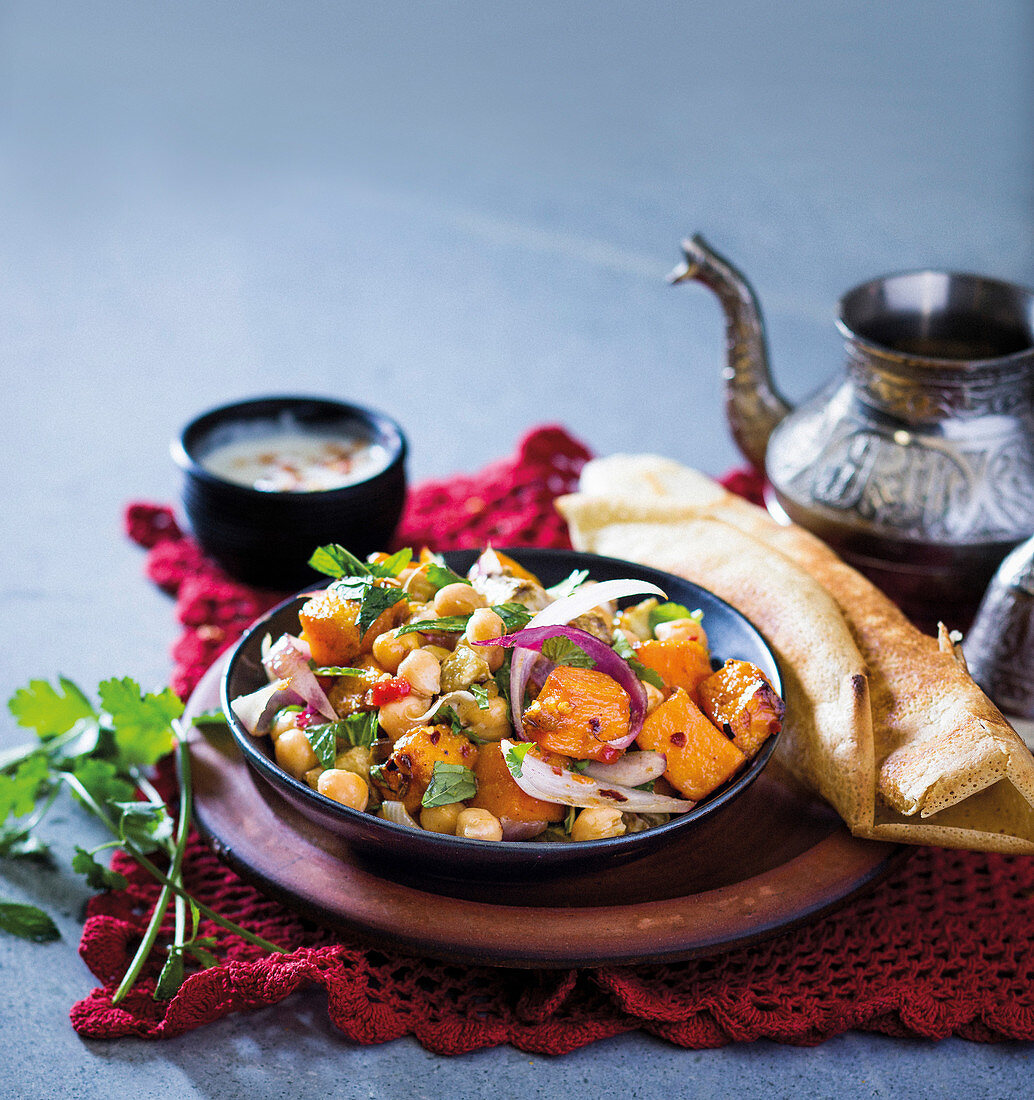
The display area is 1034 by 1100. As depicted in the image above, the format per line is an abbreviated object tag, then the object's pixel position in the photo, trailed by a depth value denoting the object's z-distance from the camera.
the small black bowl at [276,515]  0.90
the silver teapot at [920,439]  0.89
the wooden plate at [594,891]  0.75
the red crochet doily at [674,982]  0.76
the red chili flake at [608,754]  0.77
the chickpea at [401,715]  0.78
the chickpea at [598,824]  0.76
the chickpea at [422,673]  0.78
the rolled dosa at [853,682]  0.78
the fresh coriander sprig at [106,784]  0.79
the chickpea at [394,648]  0.79
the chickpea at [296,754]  0.78
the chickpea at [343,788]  0.76
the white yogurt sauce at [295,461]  0.94
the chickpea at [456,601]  0.80
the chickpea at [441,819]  0.76
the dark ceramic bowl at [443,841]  0.74
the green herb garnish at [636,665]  0.79
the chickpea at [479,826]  0.75
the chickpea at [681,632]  0.81
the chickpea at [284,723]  0.79
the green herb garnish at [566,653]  0.78
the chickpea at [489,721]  0.78
